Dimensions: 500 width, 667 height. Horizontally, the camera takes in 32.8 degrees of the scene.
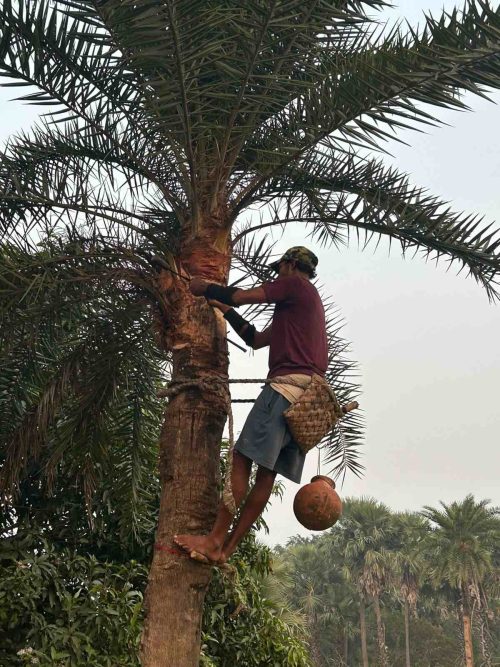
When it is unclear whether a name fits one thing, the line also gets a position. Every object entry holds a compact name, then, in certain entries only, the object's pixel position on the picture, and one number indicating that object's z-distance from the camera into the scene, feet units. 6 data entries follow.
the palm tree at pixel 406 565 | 151.74
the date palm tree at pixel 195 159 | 16.17
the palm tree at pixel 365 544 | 153.79
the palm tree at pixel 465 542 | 116.88
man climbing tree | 15.84
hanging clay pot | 16.35
